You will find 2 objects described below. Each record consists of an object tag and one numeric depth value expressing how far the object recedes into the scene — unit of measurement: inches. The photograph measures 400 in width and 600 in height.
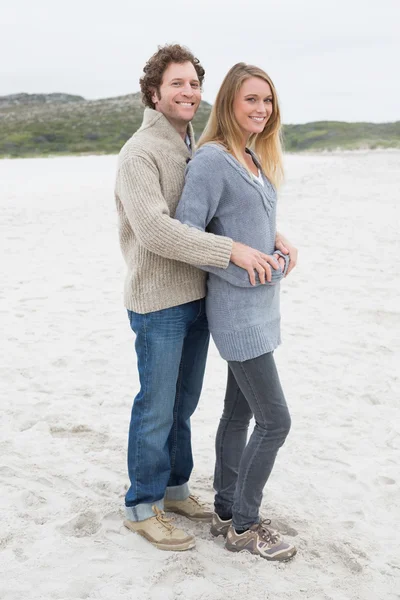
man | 99.2
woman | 101.2
